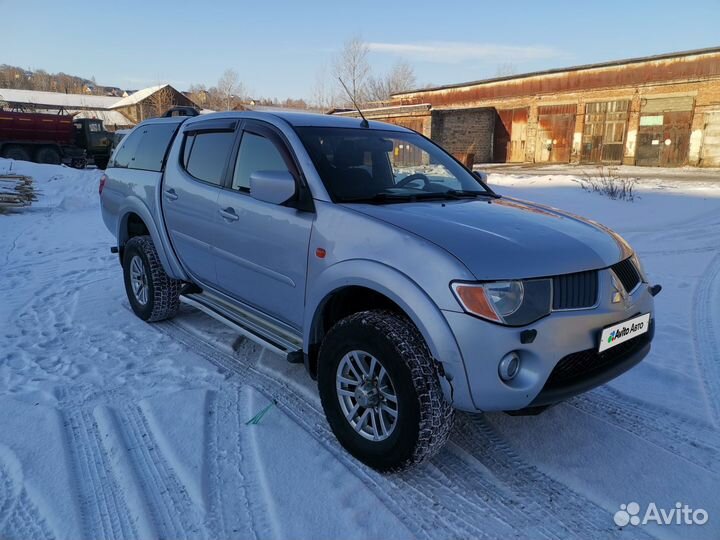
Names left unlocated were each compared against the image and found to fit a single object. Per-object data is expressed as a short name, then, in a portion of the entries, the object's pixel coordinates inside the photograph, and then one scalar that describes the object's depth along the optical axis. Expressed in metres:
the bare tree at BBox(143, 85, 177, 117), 52.41
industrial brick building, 22.34
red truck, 22.17
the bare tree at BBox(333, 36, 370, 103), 44.38
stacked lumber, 12.00
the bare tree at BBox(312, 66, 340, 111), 57.65
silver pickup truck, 2.20
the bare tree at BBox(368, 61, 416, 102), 62.25
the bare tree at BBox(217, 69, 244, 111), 60.50
